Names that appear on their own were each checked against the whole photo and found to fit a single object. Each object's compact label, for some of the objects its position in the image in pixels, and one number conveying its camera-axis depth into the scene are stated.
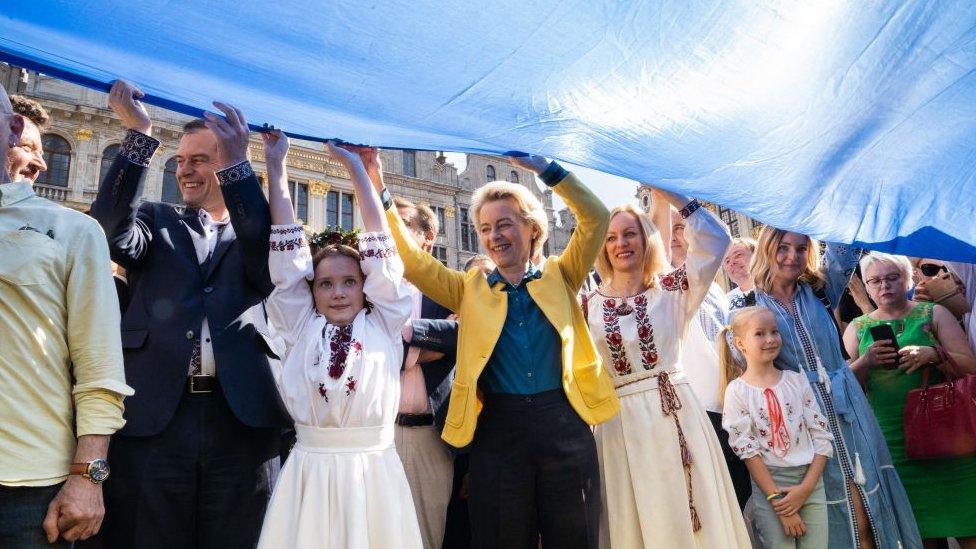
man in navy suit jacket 2.27
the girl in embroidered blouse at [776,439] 3.24
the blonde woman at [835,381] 3.22
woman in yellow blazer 2.68
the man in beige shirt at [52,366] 1.81
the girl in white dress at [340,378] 2.30
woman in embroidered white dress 2.88
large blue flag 2.20
